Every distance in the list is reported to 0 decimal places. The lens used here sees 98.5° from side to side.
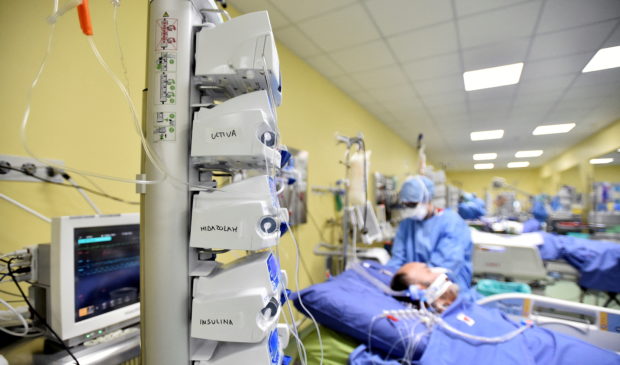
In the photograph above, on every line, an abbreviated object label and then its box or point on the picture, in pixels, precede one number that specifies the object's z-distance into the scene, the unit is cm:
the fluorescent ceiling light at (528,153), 687
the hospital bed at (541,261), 238
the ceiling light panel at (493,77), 272
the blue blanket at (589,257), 235
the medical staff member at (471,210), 426
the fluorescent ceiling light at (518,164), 854
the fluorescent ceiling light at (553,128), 458
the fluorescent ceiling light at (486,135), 510
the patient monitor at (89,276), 82
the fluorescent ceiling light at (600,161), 475
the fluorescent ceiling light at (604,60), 238
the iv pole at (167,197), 62
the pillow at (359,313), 119
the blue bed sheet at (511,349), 104
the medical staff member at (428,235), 214
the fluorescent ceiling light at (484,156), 732
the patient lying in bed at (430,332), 107
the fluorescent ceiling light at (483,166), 902
